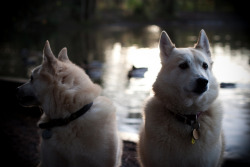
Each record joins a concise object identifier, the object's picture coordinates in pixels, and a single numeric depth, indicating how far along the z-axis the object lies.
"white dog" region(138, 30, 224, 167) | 3.28
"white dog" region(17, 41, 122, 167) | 3.31
